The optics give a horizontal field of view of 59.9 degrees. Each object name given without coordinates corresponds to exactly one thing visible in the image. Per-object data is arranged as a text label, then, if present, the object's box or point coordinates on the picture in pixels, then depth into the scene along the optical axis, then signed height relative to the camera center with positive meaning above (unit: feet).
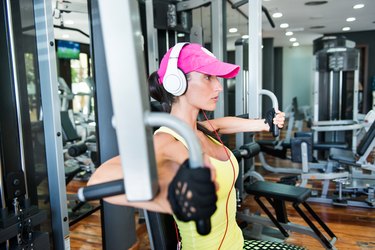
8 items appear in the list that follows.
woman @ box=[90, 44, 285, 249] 2.08 -0.46
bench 6.49 -2.28
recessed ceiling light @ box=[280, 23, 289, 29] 20.25 +3.68
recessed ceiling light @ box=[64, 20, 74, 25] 17.13 +3.67
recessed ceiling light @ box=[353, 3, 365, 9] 15.31 +3.58
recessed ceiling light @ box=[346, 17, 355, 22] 18.54 +3.57
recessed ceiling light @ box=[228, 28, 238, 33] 20.61 +3.53
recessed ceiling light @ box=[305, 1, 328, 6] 14.83 +3.64
